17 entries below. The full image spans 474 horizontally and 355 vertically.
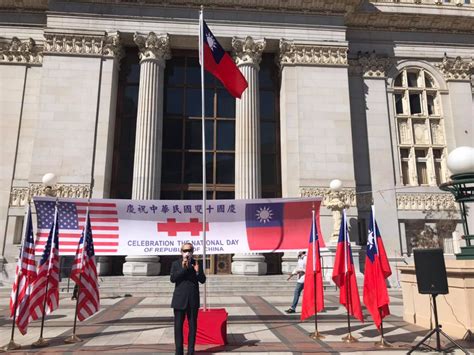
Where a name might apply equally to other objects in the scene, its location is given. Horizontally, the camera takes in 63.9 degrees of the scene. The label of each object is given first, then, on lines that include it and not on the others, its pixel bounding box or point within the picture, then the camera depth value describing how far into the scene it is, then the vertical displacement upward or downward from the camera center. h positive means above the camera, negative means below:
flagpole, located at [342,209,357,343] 9.23 -0.60
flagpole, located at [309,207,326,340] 8.84 -0.80
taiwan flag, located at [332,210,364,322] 9.24 -0.61
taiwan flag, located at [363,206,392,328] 8.74 -0.60
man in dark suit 6.74 -0.76
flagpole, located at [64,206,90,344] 8.41 -1.79
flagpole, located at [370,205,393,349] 8.01 -1.95
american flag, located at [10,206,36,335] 8.38 -0.63
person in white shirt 12.35 -0.83
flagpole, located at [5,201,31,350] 7.88 -0.90
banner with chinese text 10.20 +0.73
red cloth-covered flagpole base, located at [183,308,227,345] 8.02 -1.62
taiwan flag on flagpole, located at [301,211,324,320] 9.31 -0.78
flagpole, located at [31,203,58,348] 8.05 -1.01
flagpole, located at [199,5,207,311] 10.75 +5.97
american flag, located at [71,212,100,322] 9.00 -0.56
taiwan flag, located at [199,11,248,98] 11.03 +5.63
